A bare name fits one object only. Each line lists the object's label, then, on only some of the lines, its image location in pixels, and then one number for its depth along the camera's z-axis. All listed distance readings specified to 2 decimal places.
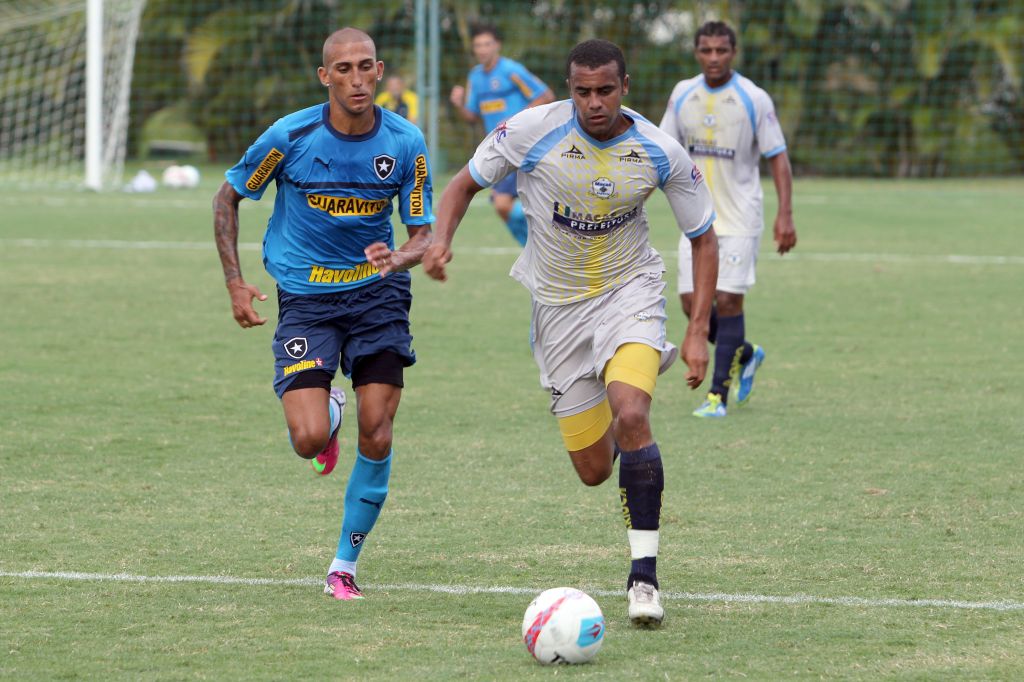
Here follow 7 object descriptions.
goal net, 51.25
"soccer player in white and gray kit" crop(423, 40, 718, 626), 11.23
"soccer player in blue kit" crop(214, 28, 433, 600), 11.87
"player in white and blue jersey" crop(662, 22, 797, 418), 19.47
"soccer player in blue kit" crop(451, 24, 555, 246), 35.94
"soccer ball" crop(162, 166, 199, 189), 53.37
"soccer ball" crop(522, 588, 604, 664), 9.66
